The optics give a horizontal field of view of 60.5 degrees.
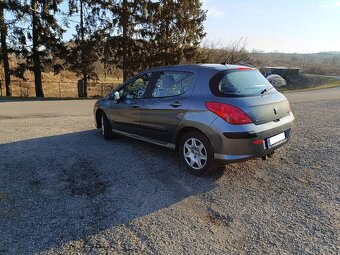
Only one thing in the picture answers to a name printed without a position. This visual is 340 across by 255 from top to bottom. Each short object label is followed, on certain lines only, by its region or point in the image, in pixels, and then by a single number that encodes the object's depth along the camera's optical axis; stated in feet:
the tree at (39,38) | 64.44
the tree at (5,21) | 60.90
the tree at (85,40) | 66.54
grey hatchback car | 12.99
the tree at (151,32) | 65.21
